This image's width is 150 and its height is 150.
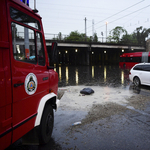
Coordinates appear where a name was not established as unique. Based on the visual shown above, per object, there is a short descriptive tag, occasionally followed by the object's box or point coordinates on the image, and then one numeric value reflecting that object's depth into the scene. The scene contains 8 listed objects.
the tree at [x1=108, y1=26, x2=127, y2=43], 72.94
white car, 9.85
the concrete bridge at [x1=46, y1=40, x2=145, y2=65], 40.19
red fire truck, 2.24
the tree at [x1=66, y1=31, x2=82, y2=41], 38.92
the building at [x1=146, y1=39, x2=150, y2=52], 43.50
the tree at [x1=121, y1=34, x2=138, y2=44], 48.47
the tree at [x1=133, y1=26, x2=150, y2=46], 86.56
